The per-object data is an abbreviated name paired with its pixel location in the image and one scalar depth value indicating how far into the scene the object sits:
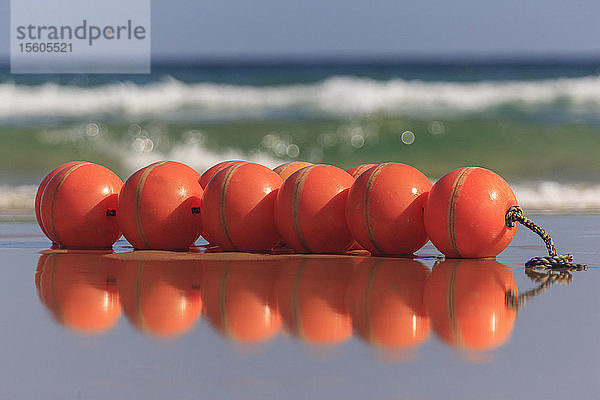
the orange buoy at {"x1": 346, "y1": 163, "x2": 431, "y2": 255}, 15.63
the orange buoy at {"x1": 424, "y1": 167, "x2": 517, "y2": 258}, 15.12
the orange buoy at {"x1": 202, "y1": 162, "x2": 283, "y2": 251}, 16.47
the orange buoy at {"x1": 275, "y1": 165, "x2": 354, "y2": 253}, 16.08
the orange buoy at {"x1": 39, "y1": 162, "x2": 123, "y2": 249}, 17.72
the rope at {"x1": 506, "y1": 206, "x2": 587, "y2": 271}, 14.51
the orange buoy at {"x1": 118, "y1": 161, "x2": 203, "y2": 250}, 16.86
